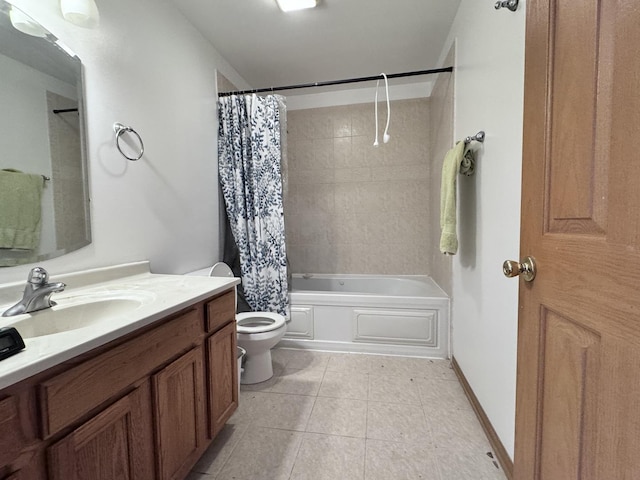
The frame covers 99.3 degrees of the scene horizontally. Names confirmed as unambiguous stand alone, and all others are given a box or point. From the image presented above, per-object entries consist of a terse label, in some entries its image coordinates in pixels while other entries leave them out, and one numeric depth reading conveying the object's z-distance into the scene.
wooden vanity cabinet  0.57
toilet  1.75
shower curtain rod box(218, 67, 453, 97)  1.96
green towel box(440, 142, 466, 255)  1.56
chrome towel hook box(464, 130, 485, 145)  1.40
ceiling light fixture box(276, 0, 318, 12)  1.68
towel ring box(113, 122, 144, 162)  1.33
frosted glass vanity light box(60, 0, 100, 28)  1.05
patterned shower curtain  2.11
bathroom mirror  0.96
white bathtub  2.13
